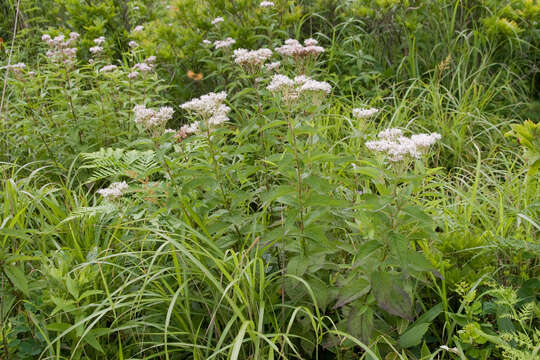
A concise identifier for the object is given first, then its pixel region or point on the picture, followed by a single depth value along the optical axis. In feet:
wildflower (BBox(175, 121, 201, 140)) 6.19
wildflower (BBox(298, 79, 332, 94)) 5.80
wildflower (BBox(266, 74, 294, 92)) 5.80
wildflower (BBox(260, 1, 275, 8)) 11.43
